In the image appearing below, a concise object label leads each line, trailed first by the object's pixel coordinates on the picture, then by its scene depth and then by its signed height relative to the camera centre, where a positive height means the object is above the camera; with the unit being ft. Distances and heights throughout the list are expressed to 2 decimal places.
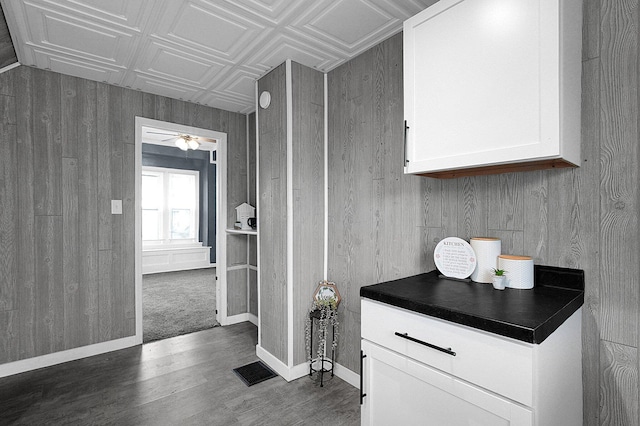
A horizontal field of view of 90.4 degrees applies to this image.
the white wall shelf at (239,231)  10.81 -0.66
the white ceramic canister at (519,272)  4.46 -0.85
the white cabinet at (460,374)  3.09 -1.84
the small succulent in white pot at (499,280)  4.49 -0.97
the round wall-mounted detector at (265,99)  8.89 +3.20
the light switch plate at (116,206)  9.86 +0.20
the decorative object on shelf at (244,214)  12.19 -0.06
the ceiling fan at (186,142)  15.89 +3.63
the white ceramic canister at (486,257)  4.86 -0.70
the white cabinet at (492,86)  3.68 +1.65
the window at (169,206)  22.67 +0.51
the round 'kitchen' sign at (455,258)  5.04 -0.75
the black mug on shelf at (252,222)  12.12 -0.37
